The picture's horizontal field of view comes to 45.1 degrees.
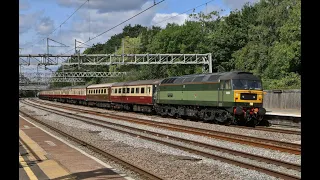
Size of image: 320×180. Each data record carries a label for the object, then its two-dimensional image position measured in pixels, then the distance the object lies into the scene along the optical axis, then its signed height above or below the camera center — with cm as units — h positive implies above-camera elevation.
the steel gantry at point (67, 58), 4797 +396
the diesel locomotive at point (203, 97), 2158 -43
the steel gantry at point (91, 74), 7793 +373
